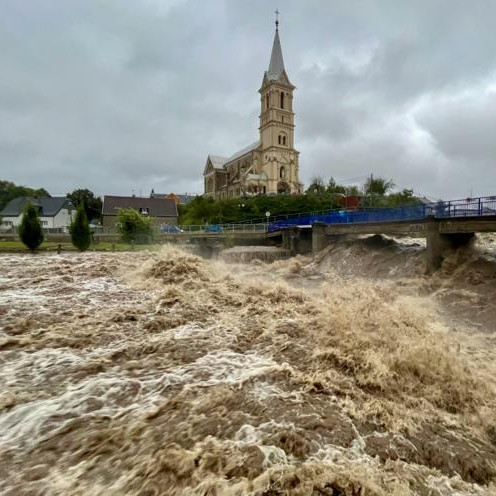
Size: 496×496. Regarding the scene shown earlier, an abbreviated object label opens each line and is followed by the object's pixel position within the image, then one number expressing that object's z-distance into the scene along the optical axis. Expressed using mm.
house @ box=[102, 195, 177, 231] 68312
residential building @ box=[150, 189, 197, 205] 140075
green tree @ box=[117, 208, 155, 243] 41875
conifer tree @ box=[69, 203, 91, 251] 35719
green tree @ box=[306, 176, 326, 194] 80812
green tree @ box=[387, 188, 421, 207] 62128
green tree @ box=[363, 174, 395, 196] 73019
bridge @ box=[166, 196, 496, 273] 18500
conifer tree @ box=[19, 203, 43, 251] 33250
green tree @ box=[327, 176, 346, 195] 77931
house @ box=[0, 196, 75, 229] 65500
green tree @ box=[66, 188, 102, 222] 89688
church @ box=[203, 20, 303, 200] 83750
